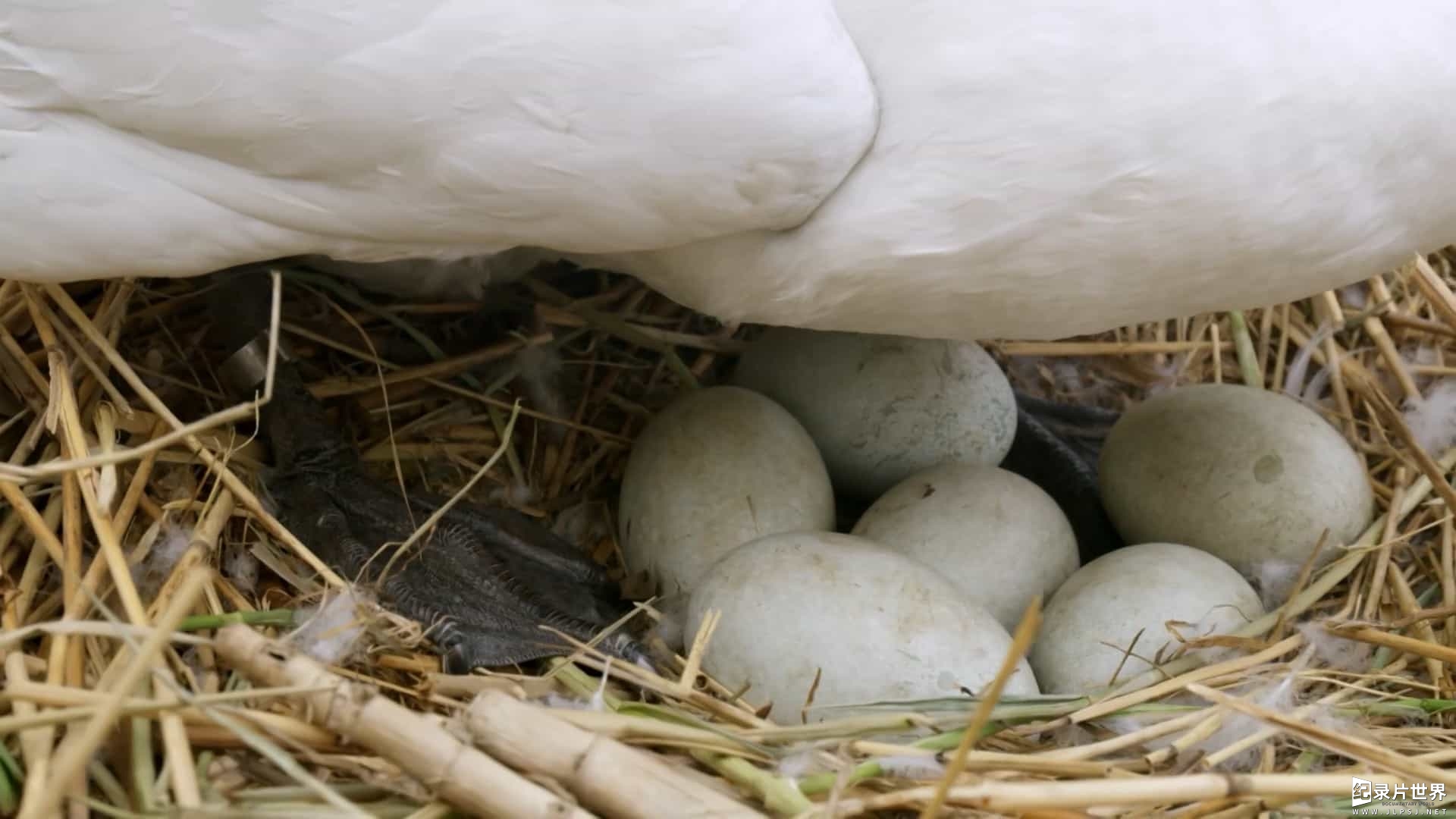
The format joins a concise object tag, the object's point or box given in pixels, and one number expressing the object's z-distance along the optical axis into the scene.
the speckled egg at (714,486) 1.32
